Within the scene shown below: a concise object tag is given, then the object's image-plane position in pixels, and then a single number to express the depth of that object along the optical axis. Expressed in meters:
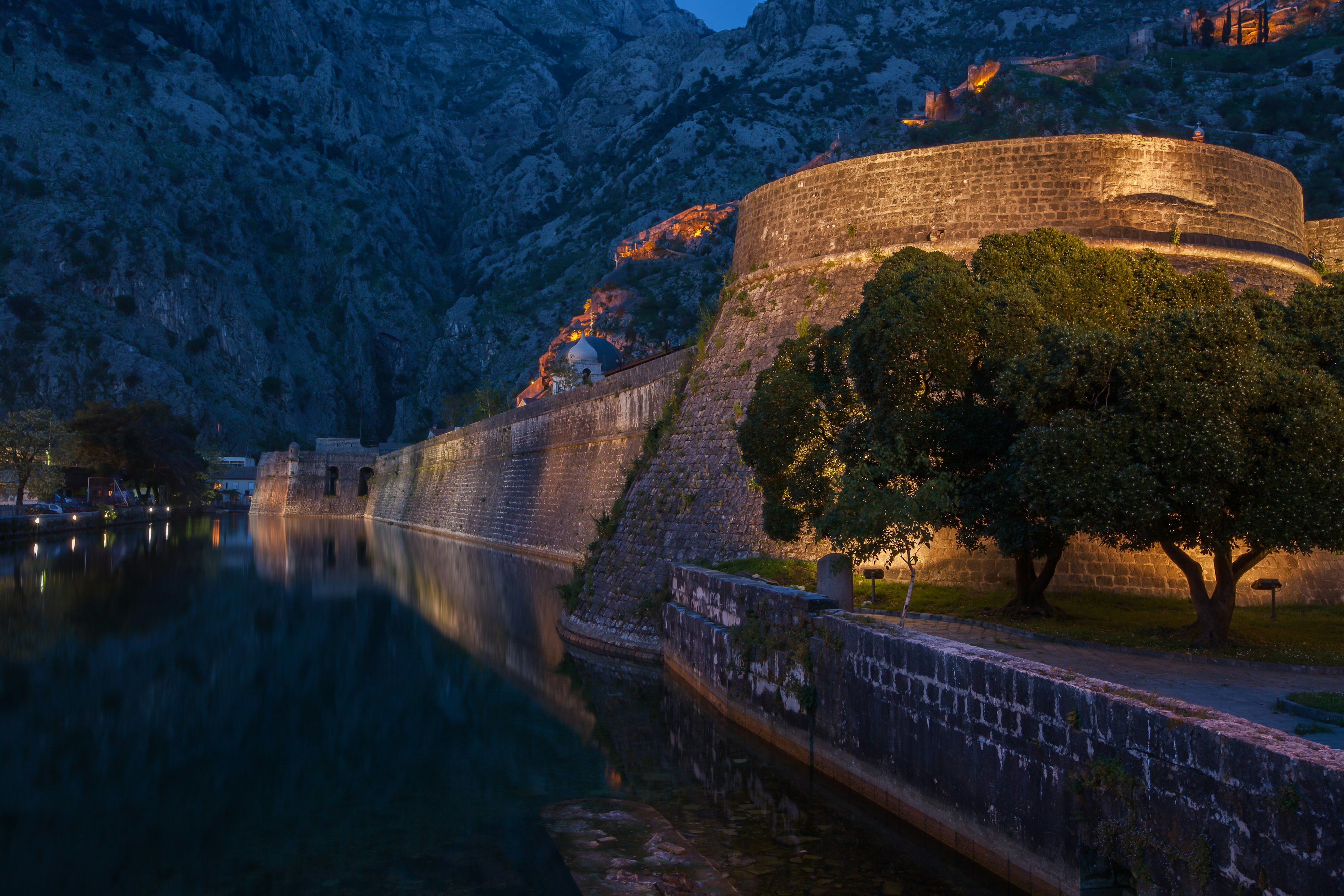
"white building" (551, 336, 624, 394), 69.25
